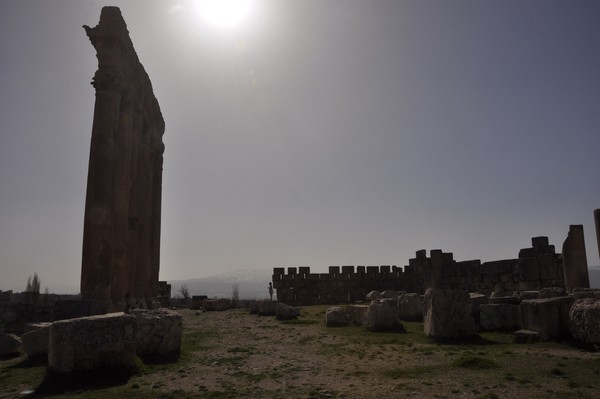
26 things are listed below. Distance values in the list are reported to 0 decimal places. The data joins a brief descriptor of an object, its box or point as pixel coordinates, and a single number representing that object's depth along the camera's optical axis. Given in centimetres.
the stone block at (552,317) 1027
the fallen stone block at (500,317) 1238
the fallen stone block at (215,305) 2631
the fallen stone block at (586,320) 903
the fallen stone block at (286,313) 1875
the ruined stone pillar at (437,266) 2649
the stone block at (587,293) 1231
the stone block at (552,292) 1442
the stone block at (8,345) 1067
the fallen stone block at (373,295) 2580
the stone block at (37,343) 982
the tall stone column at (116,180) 1454
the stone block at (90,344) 732
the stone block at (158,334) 905
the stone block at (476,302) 1313
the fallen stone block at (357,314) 1557
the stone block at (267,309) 2081
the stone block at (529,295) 1505
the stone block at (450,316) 1131
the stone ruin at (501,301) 1031
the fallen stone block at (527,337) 1031
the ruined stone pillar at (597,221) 1499
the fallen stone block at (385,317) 1333
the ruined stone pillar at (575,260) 1658
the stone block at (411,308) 1662
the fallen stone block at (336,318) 1527
